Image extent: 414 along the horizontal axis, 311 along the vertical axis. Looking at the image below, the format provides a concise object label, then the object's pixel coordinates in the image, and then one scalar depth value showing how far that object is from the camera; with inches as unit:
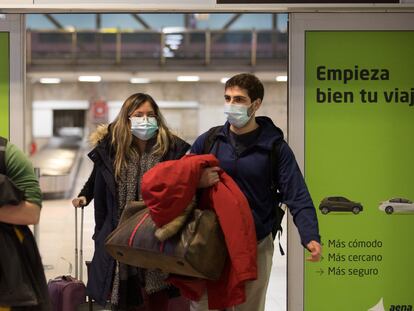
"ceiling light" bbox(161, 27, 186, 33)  903.2
